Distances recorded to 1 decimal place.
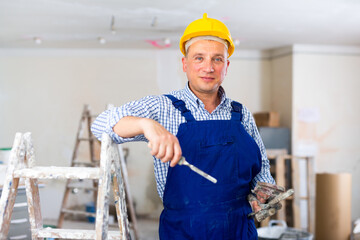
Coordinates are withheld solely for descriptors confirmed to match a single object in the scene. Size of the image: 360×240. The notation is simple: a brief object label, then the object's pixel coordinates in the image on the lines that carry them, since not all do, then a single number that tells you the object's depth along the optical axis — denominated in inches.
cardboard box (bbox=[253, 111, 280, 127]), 231.6
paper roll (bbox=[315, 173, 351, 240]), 217.0
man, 61.3
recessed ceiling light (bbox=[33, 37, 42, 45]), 218.7
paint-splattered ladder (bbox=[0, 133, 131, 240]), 52.4
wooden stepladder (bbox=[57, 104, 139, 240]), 193.7
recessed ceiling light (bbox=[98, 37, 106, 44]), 219.0
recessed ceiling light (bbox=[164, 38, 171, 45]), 219.3
